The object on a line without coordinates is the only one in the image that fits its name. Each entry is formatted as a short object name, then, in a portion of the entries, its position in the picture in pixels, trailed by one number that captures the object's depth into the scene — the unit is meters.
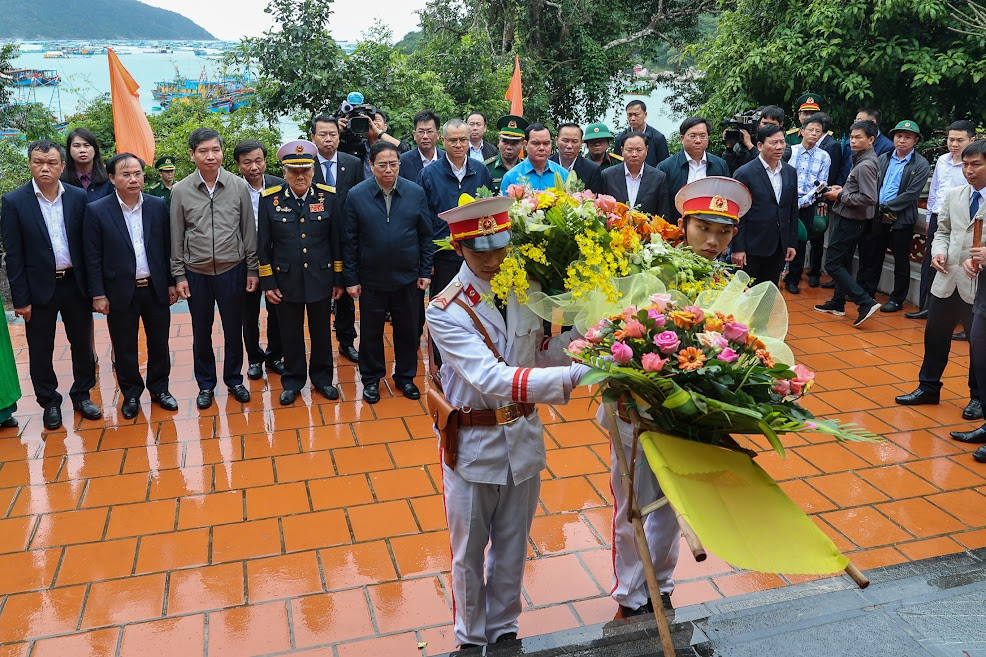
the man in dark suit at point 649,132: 7.65
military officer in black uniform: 5.30
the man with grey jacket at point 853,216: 7.01
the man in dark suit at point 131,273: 5.05
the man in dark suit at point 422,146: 6.52
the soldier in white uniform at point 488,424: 2.70
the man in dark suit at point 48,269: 4.93
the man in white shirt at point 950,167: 6.65
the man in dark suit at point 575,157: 6.25
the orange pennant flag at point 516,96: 8.45
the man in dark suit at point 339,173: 6.27
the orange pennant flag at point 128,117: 7.33
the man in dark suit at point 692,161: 6.43
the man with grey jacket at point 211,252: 5.24
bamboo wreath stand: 2.04
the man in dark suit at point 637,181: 6.07
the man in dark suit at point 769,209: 6.51
